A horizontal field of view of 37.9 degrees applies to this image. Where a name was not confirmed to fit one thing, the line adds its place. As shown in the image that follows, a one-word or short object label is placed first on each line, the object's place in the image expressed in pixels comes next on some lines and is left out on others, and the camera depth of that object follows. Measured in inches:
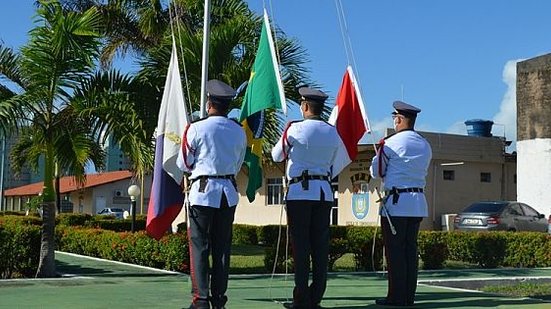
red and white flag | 350.9
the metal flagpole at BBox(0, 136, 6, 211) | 1730.6
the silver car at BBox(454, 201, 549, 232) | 918.6
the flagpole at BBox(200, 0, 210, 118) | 338.4
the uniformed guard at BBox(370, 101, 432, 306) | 322.3
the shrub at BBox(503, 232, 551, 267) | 658.2
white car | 1972.6
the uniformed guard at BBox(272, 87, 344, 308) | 300.5
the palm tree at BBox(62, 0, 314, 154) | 542.9
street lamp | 924.6
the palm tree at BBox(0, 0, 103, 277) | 442.0
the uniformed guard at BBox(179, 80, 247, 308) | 281.3
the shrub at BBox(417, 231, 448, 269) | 589.3
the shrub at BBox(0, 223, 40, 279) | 466.6
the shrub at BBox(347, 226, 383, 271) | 558.6
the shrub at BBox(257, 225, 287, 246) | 951.0
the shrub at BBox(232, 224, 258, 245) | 1027.9
